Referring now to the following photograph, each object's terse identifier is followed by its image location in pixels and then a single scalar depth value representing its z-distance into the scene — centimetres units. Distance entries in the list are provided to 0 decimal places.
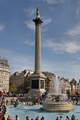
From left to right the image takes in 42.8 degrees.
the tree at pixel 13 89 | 5325
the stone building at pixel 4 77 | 4973
